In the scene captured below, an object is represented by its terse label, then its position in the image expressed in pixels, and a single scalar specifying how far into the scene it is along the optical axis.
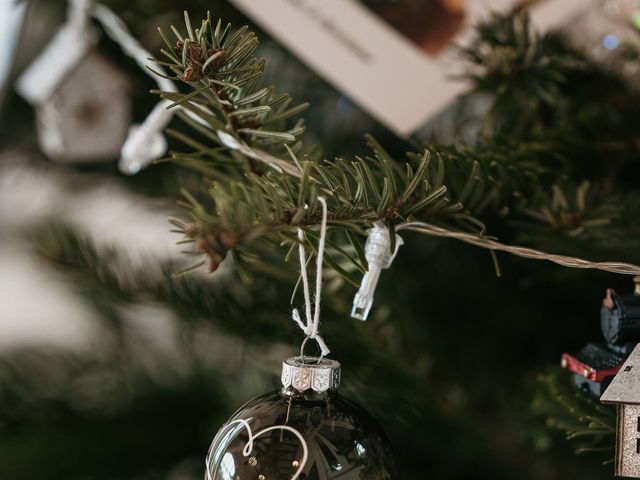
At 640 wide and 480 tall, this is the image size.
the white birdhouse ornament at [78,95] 0.59
